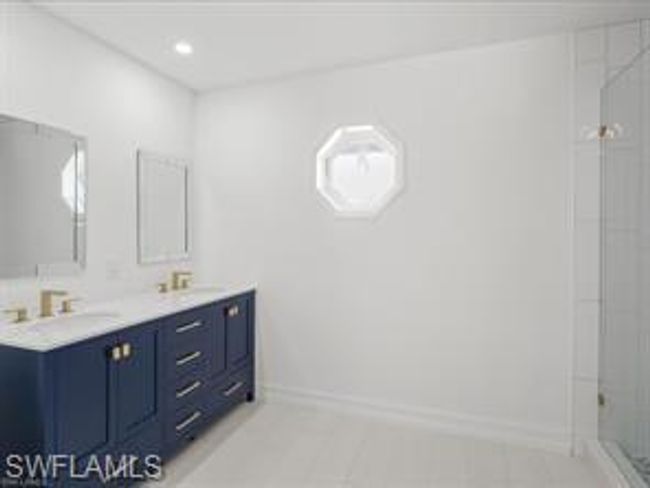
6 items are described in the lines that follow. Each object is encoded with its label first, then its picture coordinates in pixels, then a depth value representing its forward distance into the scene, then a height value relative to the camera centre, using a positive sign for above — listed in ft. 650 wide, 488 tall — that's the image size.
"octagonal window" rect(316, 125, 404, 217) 9.25 +1.66
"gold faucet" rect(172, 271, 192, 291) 9.91 -0.95
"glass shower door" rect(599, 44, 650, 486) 6.68 -0.54
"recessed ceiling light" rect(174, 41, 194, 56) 8.29 +3.96
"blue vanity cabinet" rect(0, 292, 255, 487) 5.26 -2.28
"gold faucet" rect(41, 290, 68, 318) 6.83 -1.04
